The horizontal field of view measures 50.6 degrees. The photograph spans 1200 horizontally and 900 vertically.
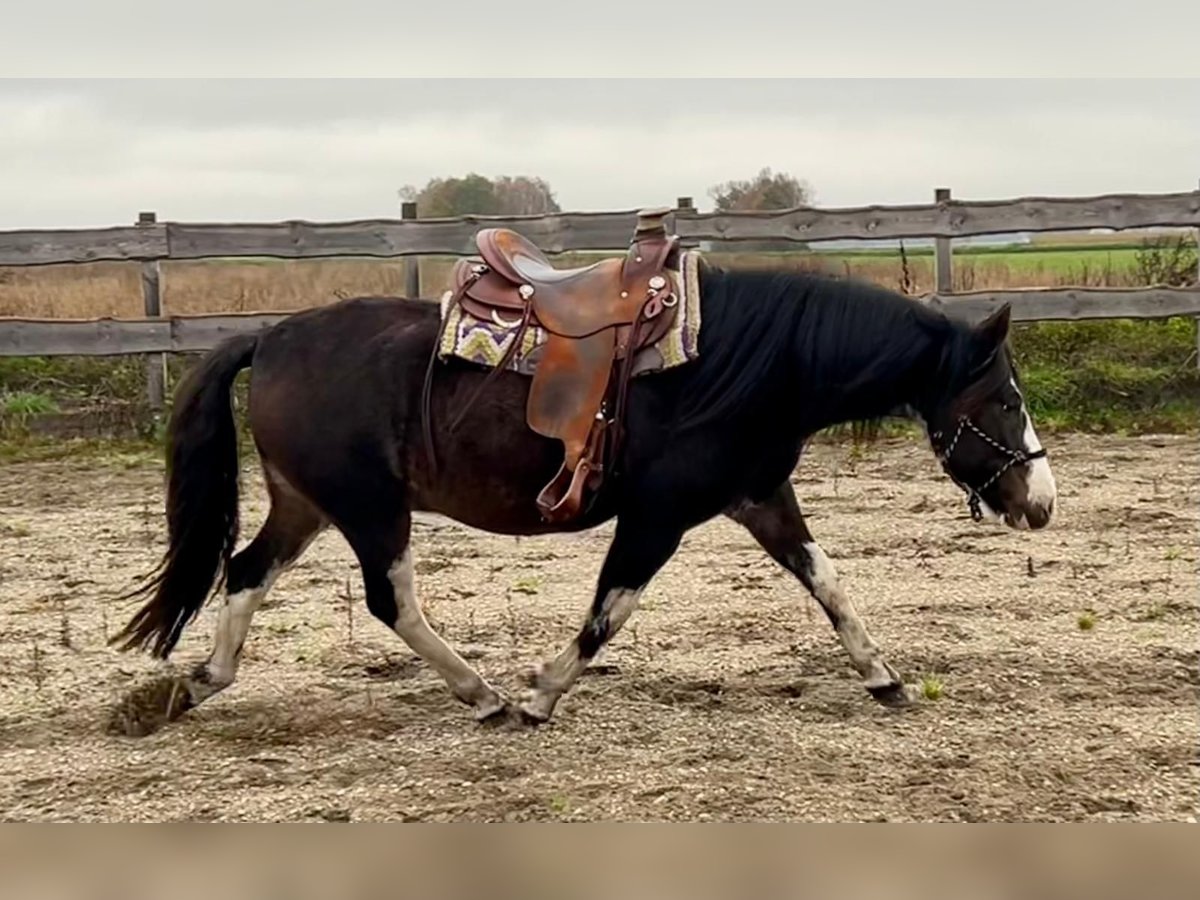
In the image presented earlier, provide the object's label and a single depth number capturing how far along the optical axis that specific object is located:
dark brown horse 3.86
